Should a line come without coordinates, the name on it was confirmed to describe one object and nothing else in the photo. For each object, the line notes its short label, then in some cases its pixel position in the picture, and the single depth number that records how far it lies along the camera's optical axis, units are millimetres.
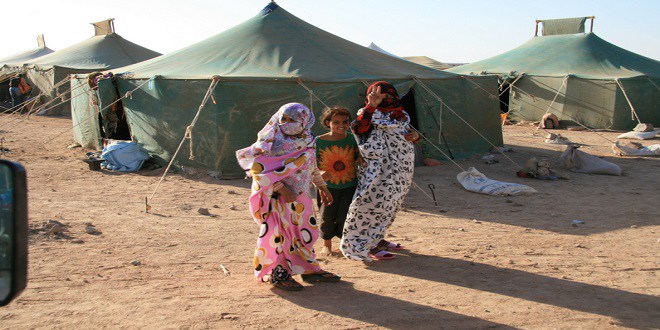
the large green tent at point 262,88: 8773
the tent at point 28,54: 29767
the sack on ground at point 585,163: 9289
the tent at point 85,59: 19672
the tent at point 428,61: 31150
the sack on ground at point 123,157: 9383
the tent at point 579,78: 15492
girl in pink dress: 4078
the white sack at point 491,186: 7734
